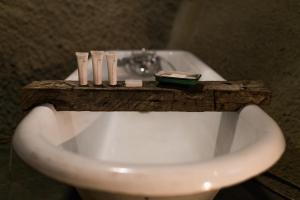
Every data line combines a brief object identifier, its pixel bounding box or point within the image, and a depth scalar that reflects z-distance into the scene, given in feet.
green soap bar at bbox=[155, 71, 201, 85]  3.17
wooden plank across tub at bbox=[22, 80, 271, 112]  3.08
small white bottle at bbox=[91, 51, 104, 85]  3.07
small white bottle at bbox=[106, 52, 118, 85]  3.07
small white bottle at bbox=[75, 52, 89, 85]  3.02
